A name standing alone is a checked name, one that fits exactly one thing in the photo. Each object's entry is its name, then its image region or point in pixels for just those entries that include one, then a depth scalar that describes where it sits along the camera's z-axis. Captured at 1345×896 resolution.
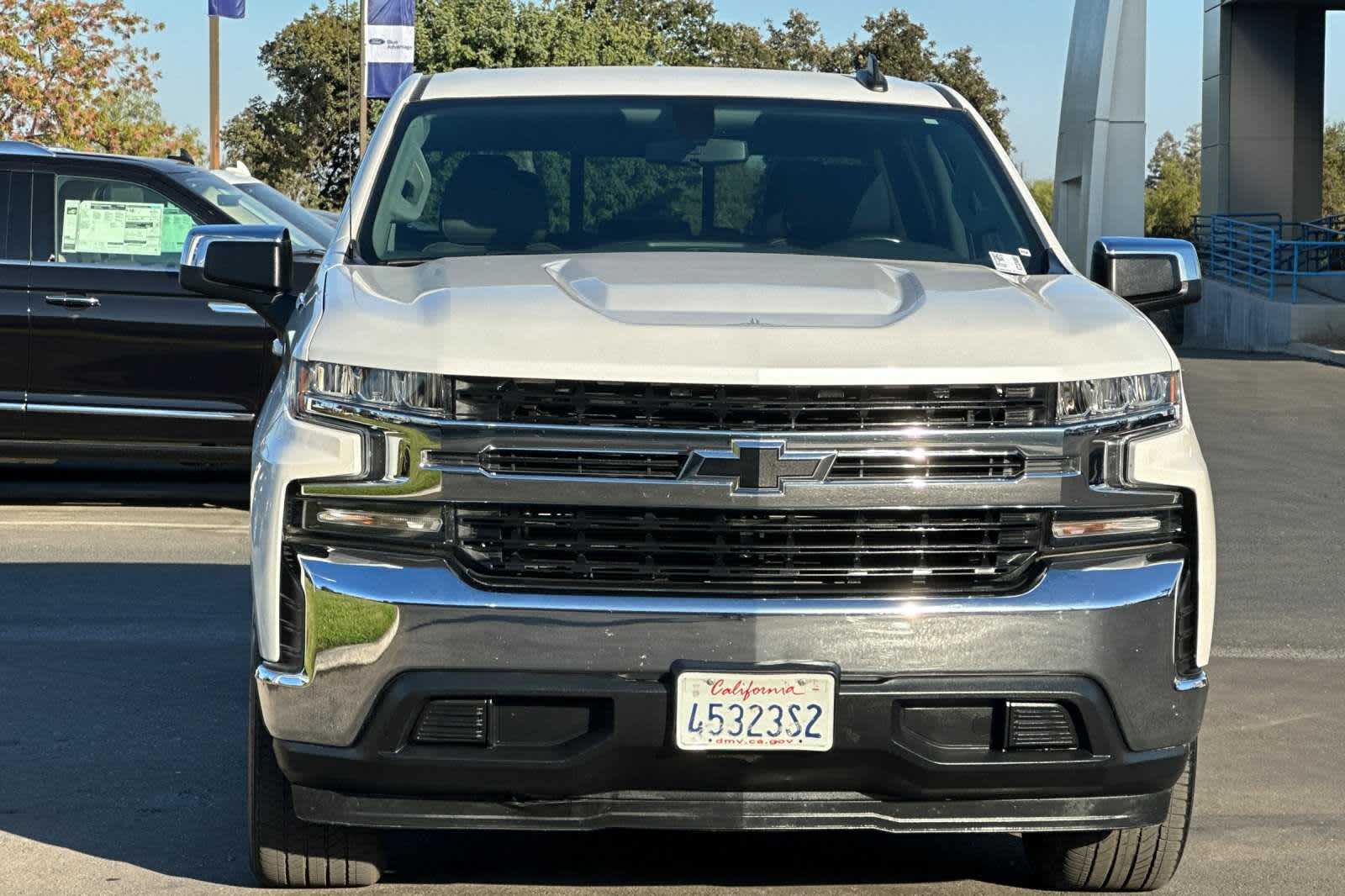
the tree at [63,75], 33.91
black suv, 11.16
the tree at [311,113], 66.94
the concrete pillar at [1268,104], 44.19
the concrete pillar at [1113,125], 41.44
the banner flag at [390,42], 29.80
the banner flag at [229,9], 29.50
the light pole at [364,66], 30.63
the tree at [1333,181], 82.19
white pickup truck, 4.12
